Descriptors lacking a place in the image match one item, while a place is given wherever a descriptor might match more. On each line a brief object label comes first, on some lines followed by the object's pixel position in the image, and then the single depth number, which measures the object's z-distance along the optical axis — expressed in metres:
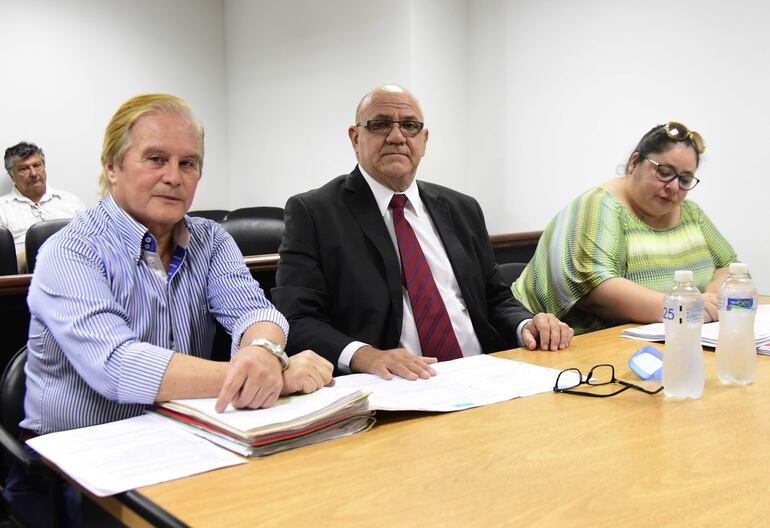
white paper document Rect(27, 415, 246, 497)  1.03
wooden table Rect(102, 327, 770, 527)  0.92
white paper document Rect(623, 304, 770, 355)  1.90
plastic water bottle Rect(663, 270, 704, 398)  1.44
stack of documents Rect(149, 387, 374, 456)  1.14
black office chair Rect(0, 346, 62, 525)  1.48
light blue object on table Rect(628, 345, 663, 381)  1.55
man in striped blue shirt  1.33
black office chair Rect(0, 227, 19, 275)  3.43
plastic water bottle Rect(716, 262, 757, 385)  1.57
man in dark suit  2.06
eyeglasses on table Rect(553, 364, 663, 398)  1.49
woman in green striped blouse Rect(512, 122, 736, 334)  2.38
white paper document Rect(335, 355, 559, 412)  1.38
